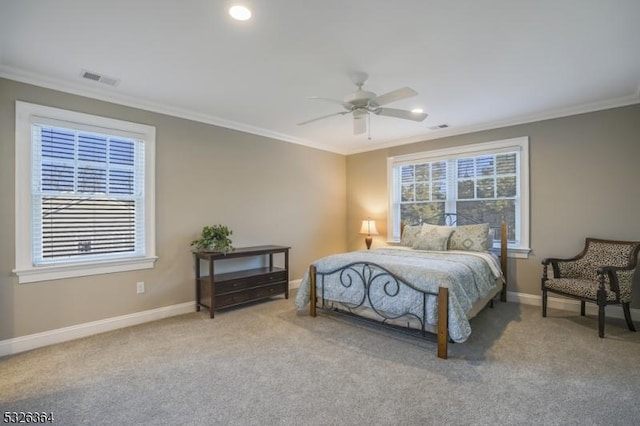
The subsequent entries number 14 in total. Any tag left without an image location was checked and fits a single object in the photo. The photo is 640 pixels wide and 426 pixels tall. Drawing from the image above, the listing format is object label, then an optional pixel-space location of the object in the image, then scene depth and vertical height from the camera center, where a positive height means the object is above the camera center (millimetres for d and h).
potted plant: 4090 -368
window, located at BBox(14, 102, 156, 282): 3076 +184
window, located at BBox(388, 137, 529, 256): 4582 +401
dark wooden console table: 3994 -930
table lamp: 5820 -311
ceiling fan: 2791 +986
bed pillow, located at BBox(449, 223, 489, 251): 4352 -357
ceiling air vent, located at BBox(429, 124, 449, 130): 4828 +1285
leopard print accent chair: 3328 -719
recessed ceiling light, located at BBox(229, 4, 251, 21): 2096 +1320
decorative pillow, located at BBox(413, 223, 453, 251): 4516 -375
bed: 2914 -737
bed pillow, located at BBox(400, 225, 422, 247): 4965 -360
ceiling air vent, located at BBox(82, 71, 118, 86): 3102 +1310
